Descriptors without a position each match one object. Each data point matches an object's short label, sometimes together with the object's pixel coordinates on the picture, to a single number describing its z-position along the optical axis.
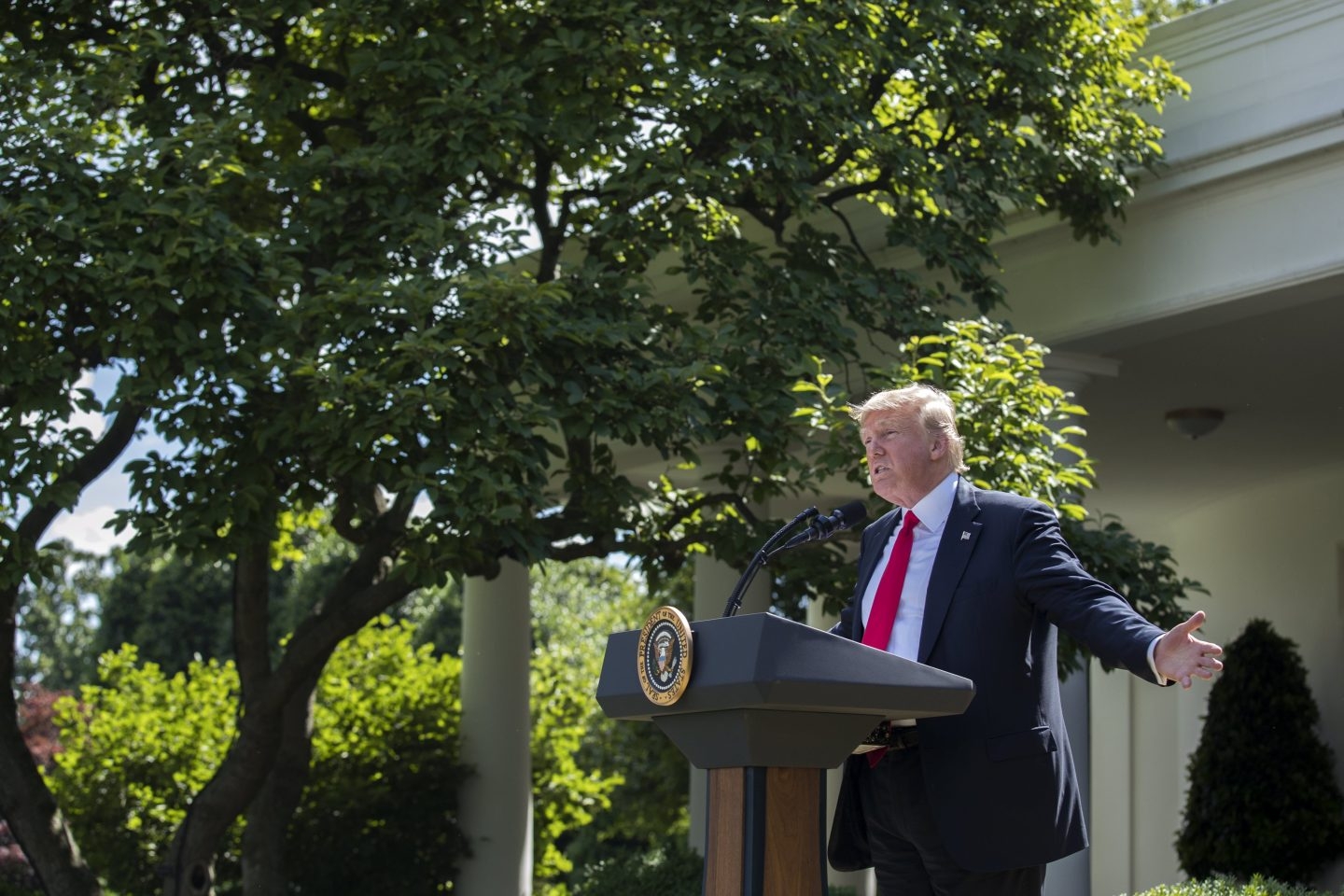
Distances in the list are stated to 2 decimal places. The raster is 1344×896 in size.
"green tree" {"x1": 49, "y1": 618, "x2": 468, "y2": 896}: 10.83
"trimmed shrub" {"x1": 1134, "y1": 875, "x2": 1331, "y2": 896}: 5.71
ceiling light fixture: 10.55
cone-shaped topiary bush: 10.63
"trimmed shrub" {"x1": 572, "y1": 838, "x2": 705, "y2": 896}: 9.70
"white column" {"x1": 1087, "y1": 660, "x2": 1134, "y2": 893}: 14.33
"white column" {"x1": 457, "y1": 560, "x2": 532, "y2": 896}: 10.71
